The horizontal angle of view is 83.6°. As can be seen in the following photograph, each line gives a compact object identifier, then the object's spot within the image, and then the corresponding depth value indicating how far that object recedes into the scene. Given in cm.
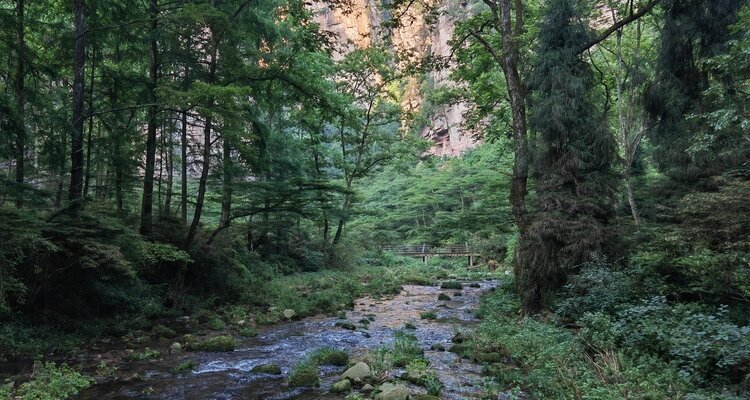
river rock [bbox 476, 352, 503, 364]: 730
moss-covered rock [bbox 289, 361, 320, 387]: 643
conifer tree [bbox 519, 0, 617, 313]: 955
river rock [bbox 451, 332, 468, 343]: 895
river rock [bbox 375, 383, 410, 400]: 543
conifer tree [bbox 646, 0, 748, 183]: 1051
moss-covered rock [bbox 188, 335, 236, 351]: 845
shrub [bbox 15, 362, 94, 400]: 532
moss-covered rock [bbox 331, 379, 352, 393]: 607
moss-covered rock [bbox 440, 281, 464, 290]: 1973
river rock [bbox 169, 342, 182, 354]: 822
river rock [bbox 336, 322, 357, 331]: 1084
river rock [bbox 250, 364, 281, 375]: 710
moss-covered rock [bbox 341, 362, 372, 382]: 646
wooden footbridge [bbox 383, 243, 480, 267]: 3441
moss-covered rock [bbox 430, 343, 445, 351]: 844
